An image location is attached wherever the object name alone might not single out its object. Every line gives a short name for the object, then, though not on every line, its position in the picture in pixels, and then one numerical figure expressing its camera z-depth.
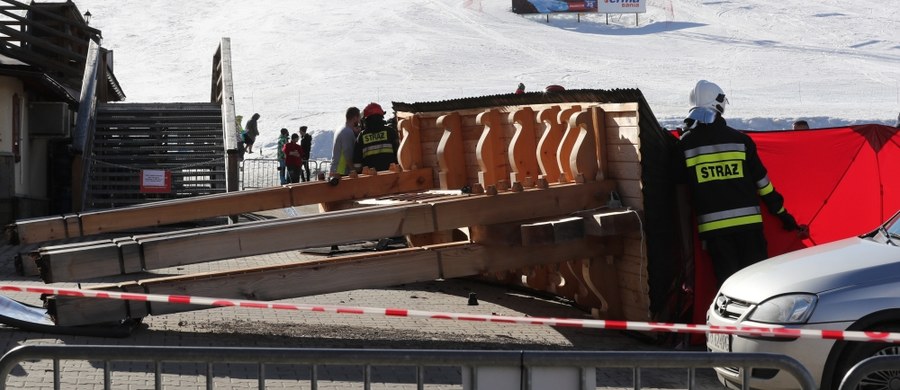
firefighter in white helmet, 10.11
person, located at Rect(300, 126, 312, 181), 35.00
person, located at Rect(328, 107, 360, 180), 17.53
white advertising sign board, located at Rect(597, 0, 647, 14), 93.81
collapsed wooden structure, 9.70
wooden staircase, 22.34
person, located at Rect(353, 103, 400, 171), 16.95
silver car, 7.44
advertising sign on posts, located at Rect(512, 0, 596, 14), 93.06
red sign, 21.92
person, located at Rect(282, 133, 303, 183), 31.92
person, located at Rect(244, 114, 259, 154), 40.64
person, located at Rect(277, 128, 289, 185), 34.63
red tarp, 10.88
